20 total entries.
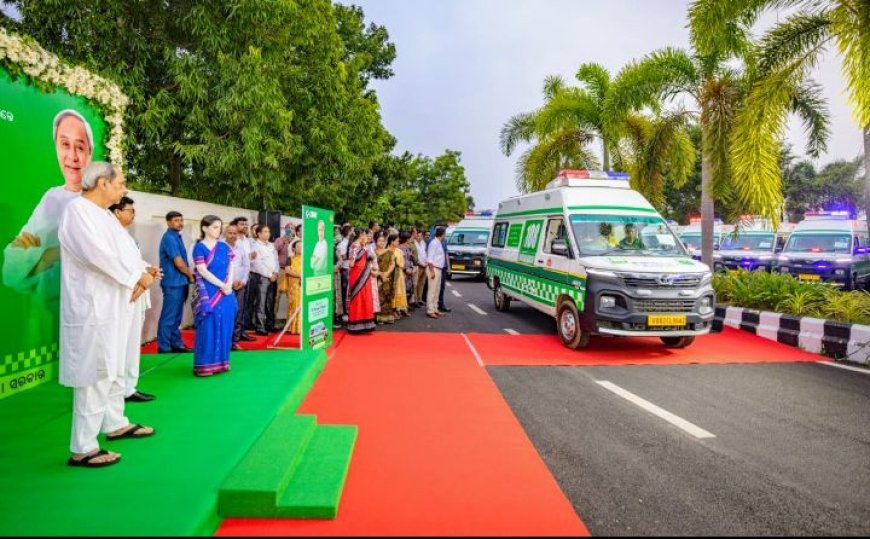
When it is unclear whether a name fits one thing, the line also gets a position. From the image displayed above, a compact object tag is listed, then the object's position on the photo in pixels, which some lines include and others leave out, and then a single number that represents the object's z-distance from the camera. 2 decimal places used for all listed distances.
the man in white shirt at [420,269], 13.39
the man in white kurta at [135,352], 4.68
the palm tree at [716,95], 11.82
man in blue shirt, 6.93
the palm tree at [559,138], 17.64
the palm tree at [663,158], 13.69
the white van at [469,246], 21.00
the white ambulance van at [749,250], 18.47
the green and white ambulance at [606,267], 7.64
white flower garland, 4.85
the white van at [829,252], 14.89
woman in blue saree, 5.81
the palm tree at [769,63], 9.91
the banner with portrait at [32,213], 4.81
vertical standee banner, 7.35
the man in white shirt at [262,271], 8.70
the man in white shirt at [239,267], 7.62
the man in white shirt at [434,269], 12.15
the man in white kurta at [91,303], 3.48
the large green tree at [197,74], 9.96
